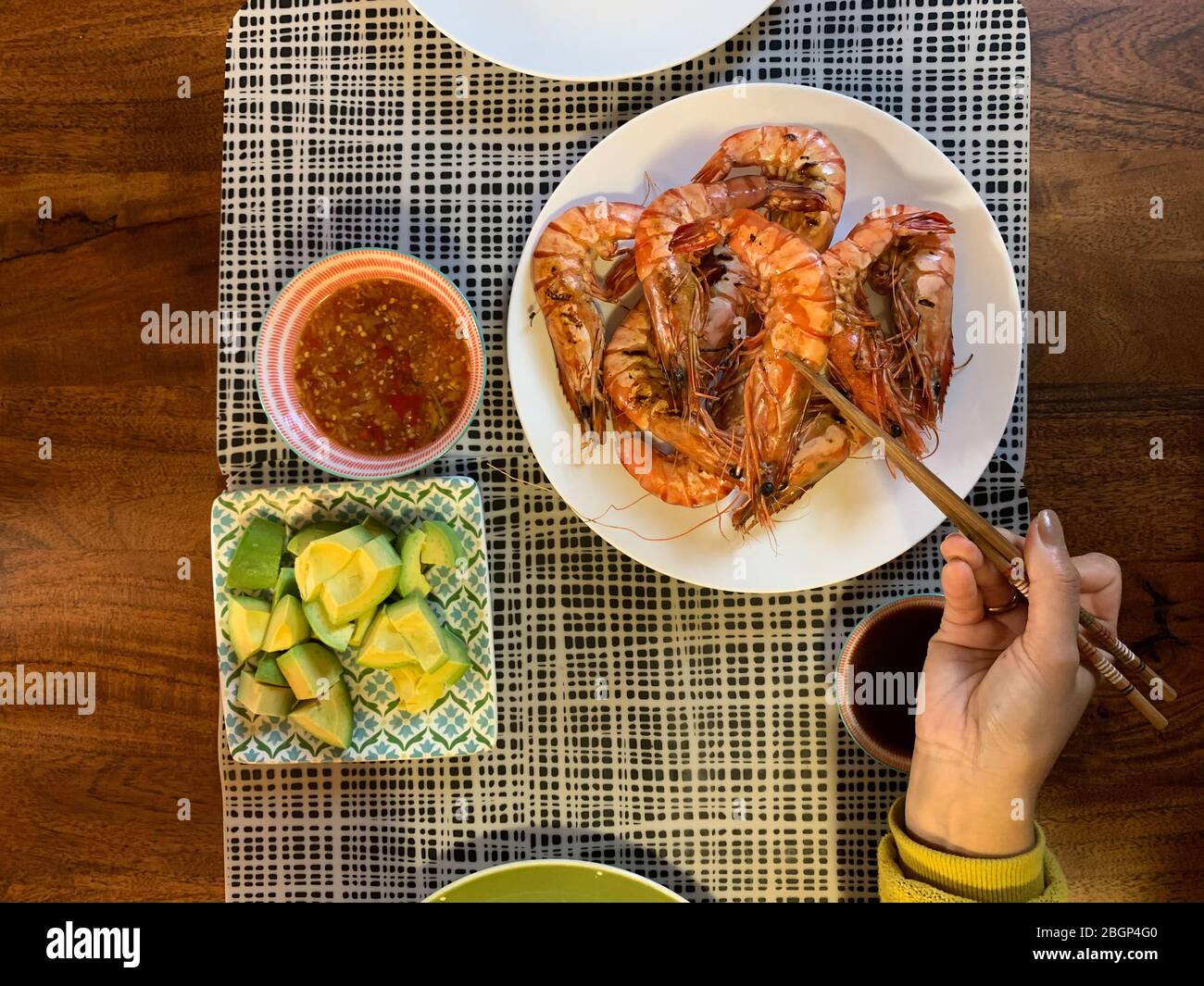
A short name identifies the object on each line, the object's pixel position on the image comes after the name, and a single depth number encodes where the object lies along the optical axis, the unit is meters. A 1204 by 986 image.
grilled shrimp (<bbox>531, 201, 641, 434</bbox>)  0.61
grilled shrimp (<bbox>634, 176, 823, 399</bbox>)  0.59
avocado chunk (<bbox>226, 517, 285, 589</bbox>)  0.61
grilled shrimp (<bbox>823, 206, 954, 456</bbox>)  0.59
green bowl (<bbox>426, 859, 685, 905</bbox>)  0.61
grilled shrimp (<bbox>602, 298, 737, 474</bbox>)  0.60
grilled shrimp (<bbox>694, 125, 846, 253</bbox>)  0.60
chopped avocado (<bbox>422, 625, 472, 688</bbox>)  0.61
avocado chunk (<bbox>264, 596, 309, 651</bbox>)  0.61
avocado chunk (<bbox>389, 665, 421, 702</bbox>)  0.61
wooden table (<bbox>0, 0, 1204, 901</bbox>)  0.64
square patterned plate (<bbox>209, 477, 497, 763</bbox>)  0.62
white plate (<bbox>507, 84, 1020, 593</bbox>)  0.61
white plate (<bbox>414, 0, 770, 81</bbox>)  0.62
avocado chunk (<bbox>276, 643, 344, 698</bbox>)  0.61
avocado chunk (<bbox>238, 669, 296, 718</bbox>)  0.61
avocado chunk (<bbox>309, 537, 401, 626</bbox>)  0.59
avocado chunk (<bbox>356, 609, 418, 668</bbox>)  0.60
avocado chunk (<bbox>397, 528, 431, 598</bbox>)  0.60
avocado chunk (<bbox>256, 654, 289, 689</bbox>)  0.62
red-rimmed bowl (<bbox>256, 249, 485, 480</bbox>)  0.60
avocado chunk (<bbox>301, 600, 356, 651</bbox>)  0.61
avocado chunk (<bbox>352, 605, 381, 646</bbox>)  0.61
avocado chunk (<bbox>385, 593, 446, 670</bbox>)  0.60
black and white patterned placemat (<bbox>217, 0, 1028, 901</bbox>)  0.64
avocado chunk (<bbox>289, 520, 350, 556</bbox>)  0.61
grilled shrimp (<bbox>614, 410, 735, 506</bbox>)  0.60
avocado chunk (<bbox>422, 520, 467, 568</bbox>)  0.61
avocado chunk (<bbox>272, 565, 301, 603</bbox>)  0.62
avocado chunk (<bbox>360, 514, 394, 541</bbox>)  0.62
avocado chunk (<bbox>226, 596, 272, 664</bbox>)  0.61
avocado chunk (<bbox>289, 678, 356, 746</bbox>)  0.61
